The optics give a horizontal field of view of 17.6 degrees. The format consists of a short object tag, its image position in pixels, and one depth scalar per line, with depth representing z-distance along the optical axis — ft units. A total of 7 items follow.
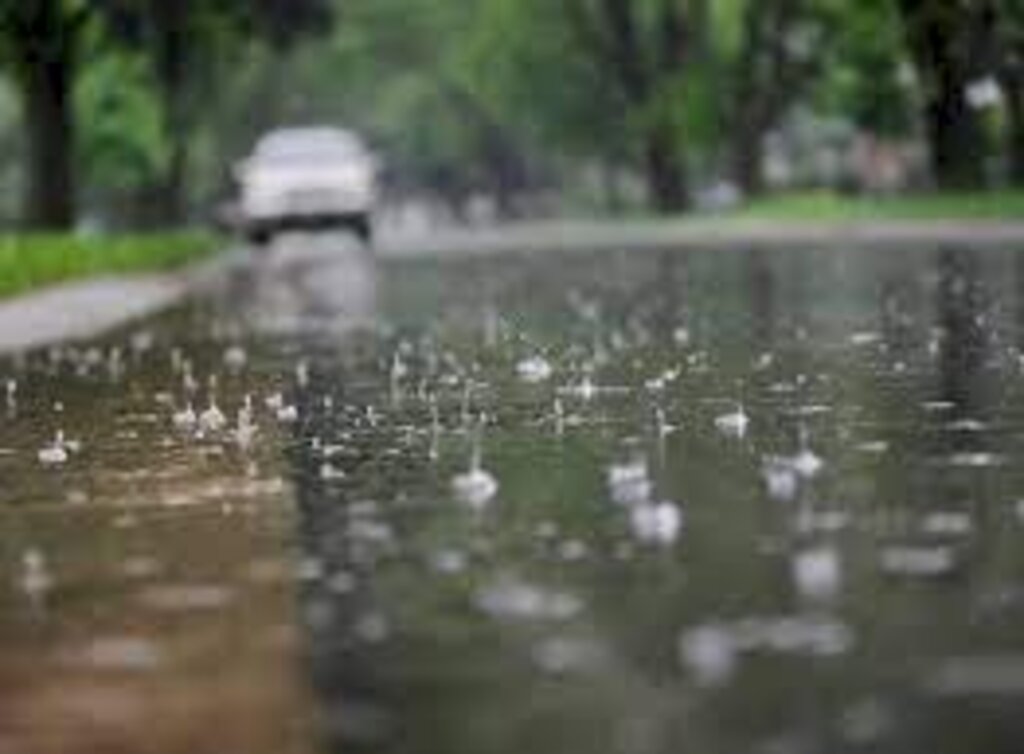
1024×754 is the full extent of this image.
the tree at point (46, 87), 150.10
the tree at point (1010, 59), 192.03
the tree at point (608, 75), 264.52
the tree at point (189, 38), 179.22
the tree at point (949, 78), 187.32
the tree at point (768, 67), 245.04
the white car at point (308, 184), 192.65
